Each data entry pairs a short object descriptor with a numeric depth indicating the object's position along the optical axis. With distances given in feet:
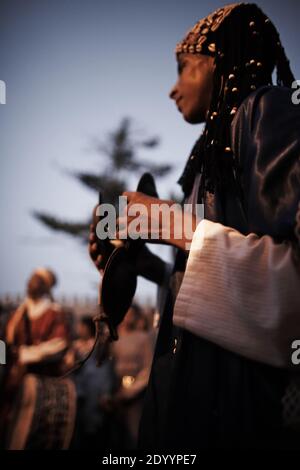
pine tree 69.87
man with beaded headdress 3.64
